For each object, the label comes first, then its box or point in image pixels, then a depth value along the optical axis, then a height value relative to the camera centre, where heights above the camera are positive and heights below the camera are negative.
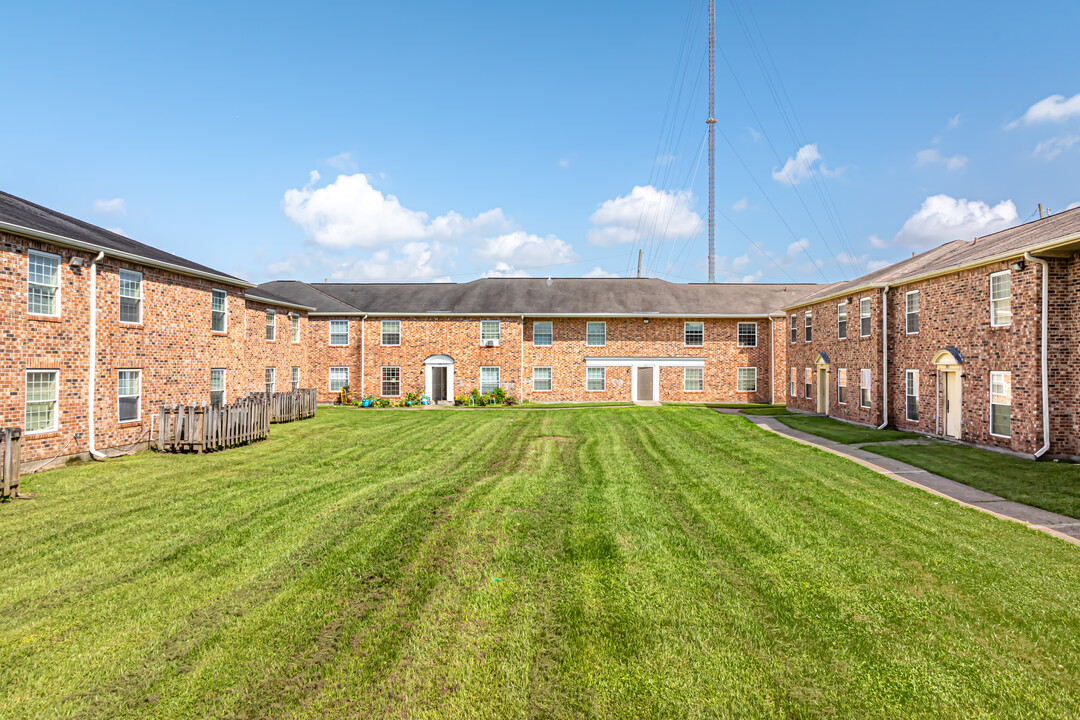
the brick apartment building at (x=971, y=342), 12.44 +0.71
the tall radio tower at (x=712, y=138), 38.75 +18.32
